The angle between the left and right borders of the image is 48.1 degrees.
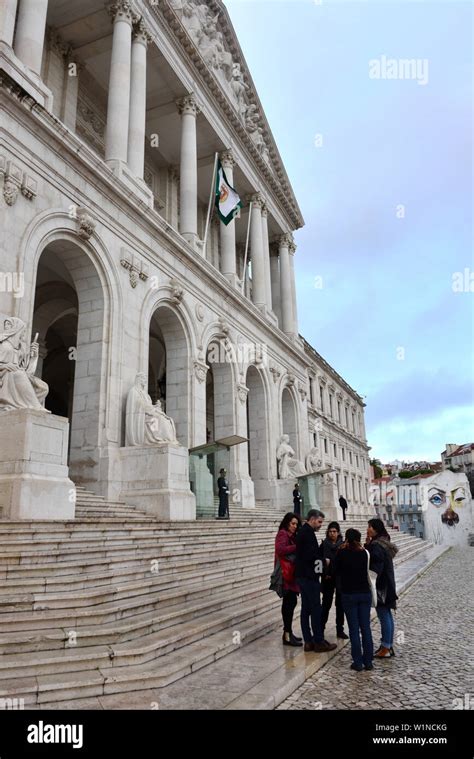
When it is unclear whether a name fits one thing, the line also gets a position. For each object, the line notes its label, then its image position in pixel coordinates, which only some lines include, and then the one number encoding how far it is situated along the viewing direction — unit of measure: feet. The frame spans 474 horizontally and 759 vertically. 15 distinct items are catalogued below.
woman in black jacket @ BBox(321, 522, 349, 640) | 22.88
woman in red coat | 21.74
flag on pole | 71.15
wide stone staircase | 16.92
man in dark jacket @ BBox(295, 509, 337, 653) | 20.86
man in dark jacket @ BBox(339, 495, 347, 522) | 90.98
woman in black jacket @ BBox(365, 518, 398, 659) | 21.04
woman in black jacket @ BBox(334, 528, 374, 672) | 19.31
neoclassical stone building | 43.27
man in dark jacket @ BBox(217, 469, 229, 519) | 52.07
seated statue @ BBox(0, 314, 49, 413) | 32.04
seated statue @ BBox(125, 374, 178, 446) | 46.16
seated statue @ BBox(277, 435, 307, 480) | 84.94
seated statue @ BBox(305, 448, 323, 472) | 95.96
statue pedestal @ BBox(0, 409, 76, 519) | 28.76
